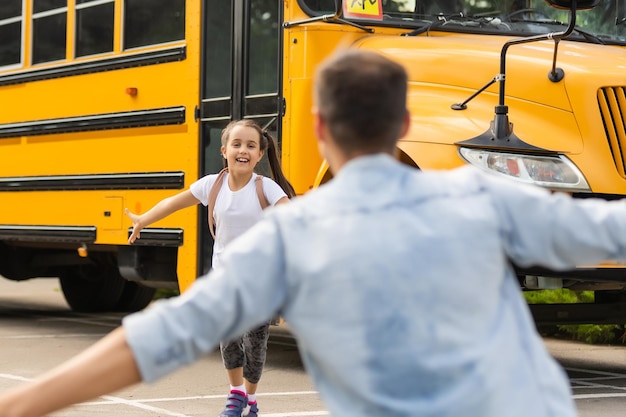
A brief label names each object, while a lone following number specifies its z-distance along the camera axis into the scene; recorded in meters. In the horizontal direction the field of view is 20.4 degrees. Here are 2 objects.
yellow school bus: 7.54
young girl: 6.84
